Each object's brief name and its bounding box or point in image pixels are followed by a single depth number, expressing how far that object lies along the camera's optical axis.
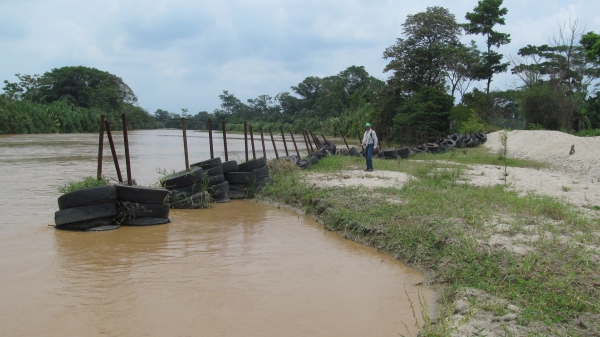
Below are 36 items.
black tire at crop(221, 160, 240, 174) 11.55
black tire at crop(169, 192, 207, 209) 10.03
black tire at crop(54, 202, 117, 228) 7.63
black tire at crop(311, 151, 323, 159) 16.54
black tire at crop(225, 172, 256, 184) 11.62
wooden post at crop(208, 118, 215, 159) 11.98
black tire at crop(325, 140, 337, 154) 19.74
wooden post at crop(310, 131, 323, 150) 21.47
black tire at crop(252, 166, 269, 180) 11.83
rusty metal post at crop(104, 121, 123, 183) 9.09
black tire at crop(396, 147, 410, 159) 19.94
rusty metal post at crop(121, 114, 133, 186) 8.98
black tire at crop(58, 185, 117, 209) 7.60
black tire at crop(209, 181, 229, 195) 10.77
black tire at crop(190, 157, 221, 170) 11.02
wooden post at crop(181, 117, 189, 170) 11.23
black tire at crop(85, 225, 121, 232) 7.79
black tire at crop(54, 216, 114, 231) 7.71
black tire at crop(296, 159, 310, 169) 14.77
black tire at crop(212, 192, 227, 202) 10.94
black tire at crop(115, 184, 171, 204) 8.16
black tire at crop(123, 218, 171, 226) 8.30
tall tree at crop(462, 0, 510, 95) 37.38
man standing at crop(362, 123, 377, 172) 13.91
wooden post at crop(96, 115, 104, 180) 8.65
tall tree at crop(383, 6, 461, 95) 32.88
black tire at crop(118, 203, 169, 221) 8.21
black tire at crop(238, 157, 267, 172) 11.73
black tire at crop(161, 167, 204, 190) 10.05
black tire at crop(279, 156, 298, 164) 14.25
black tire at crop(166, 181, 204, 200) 10.02
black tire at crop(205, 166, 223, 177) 10.90
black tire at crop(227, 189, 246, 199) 11.62
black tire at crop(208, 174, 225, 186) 10.76
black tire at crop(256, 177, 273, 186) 11.84
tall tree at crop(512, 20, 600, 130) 33.94
